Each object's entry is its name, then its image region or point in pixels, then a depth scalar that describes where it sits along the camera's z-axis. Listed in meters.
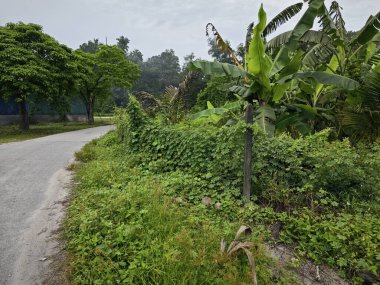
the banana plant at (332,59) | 6.42
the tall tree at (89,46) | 50.03
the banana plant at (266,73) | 5.41
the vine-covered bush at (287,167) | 3.95
